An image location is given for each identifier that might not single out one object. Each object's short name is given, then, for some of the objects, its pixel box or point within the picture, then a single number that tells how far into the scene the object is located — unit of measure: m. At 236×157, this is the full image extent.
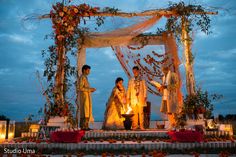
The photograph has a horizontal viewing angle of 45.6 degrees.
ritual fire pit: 8.20
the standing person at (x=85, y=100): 8.09
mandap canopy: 7.76
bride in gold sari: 8.70
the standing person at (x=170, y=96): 8.07
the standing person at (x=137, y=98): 8.88
